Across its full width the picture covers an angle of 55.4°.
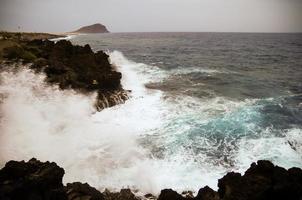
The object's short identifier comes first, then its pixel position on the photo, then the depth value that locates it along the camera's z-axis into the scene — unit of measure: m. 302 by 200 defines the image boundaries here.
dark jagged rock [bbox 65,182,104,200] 7.30
